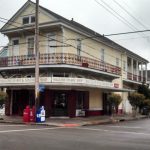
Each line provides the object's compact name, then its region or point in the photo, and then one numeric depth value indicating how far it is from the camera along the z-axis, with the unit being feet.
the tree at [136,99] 69.33
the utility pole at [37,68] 48.50
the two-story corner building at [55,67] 56.69
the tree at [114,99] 63.14
